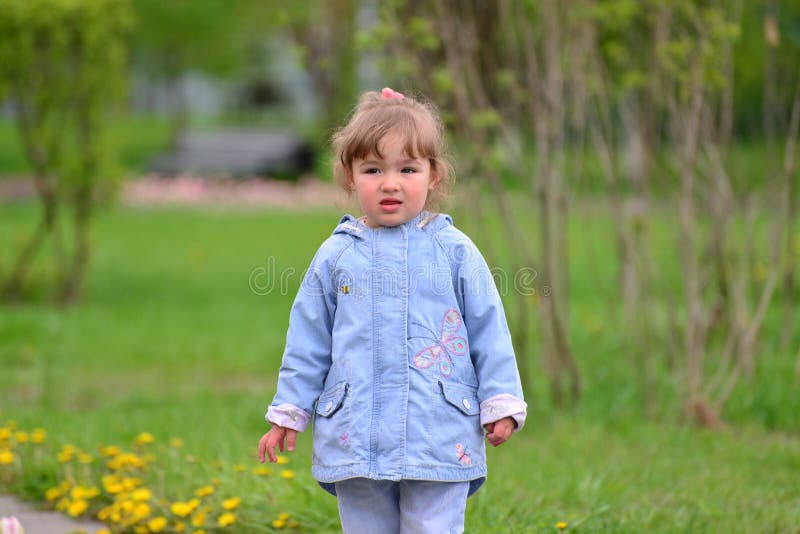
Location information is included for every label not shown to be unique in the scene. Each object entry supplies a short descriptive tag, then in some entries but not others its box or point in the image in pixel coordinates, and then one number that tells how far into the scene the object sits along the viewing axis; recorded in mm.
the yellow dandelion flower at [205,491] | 7164
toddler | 5191
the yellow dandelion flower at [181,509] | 6852
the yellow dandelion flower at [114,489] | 7303
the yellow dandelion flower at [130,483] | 7415
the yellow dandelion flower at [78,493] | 7336
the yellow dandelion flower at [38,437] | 8656
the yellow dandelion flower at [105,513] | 7207
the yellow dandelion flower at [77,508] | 7242
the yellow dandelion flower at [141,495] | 6988
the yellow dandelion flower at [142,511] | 6949
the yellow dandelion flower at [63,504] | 7633
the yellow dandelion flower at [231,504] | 6965
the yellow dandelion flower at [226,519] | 6848
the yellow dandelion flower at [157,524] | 6859
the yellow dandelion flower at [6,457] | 8211
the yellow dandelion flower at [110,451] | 8258
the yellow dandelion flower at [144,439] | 8352
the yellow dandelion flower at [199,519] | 6965
